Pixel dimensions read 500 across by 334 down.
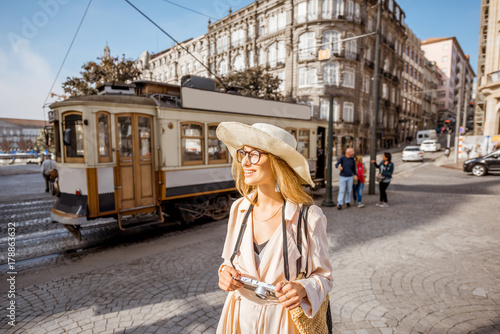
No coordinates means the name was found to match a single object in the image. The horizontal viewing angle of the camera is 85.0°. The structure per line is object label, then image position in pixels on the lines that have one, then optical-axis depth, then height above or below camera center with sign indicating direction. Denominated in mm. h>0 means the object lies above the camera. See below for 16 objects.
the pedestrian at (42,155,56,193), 12445 -1197
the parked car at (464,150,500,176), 15844 -1449
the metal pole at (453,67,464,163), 22300 +1413
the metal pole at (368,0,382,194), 10164 +1394
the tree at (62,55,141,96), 18188 +4490
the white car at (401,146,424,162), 24875 -1360
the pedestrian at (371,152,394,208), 8470 -1129
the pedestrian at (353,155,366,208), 9106 -1413
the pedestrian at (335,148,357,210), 8445 -1095
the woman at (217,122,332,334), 1629 -611
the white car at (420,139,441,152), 33328 -730
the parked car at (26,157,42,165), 31347 -2438
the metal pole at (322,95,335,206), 9164 -1249
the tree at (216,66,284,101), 26391 +5744
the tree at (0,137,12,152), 60625 -1175
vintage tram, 5781 -287
